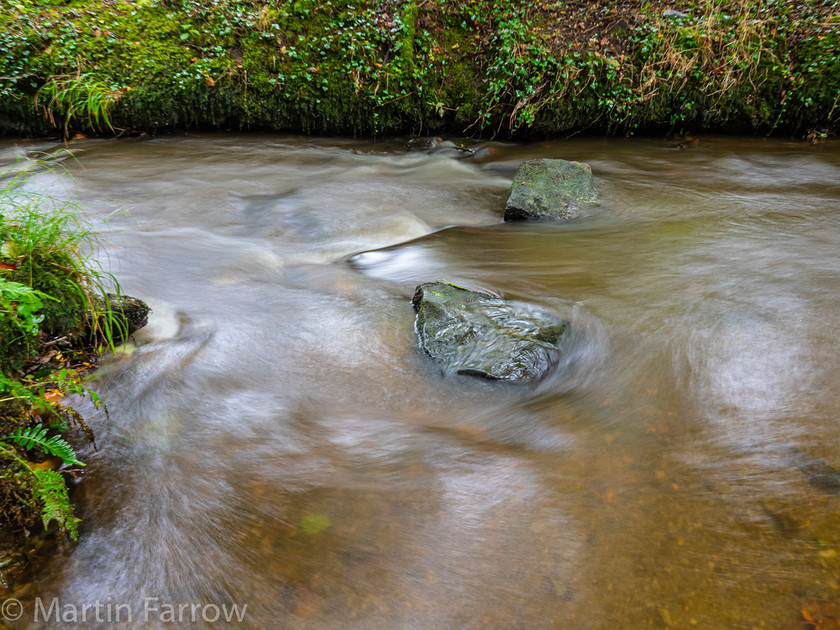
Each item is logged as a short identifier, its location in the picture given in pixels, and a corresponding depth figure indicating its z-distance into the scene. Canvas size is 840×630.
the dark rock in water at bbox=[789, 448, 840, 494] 2.34
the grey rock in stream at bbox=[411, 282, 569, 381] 3.28
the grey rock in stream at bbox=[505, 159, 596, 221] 5.54
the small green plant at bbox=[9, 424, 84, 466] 2.16
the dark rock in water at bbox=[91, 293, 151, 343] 3.17
